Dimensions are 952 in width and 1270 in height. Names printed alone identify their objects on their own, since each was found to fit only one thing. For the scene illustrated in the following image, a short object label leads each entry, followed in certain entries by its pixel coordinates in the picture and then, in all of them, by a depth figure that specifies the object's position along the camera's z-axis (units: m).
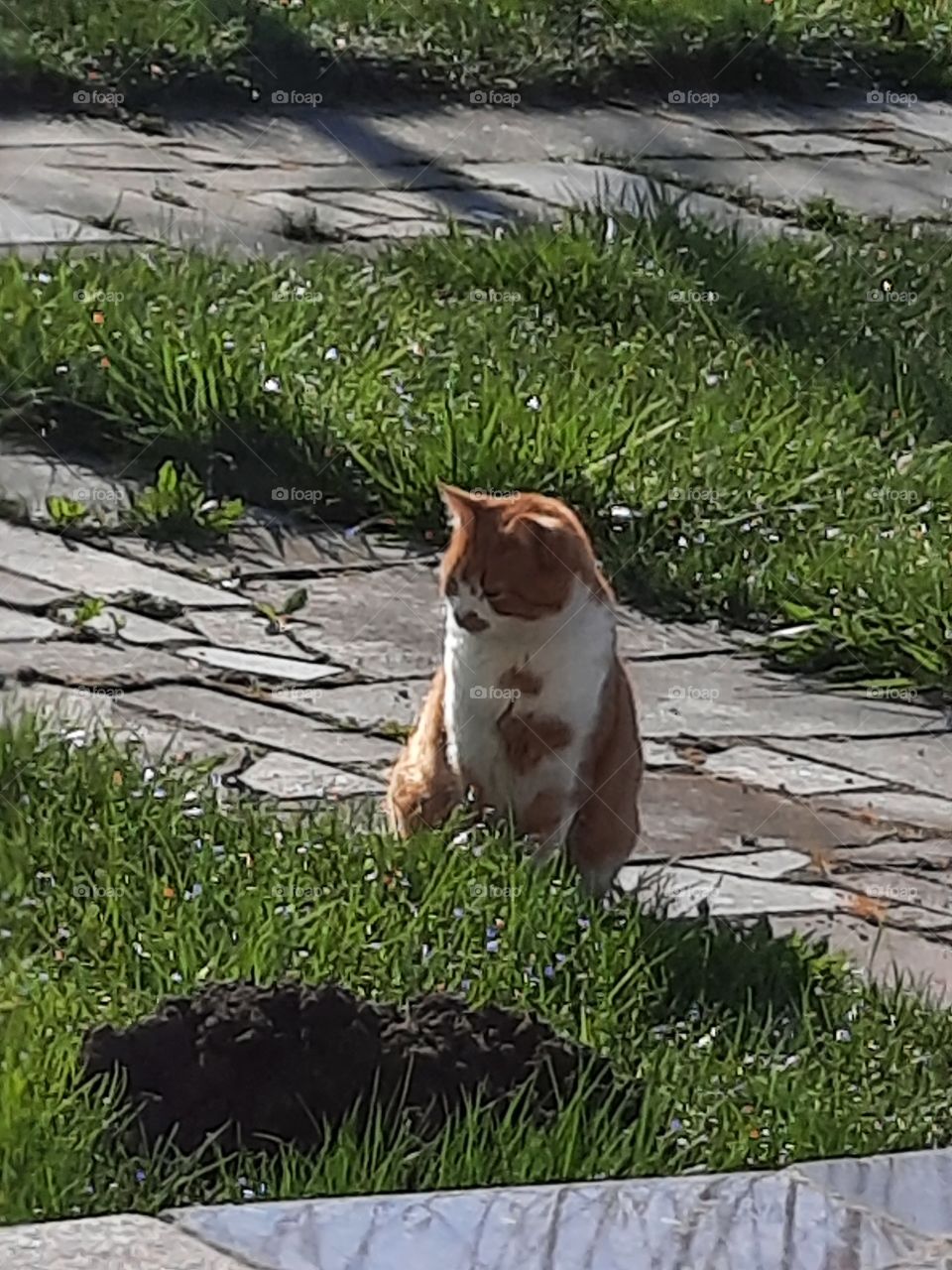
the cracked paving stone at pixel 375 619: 5.33
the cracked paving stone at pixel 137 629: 5.26
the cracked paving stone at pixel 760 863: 4.53
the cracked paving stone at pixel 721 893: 4.33
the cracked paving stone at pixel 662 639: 5.52
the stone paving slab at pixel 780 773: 4.95
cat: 4.12
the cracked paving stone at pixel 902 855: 4.63
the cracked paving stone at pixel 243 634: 5.30
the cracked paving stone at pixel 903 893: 4.42
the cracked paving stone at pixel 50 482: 5.84
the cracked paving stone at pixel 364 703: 5.03
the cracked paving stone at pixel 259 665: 5.18
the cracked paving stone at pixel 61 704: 4.70
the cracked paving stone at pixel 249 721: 4.86
